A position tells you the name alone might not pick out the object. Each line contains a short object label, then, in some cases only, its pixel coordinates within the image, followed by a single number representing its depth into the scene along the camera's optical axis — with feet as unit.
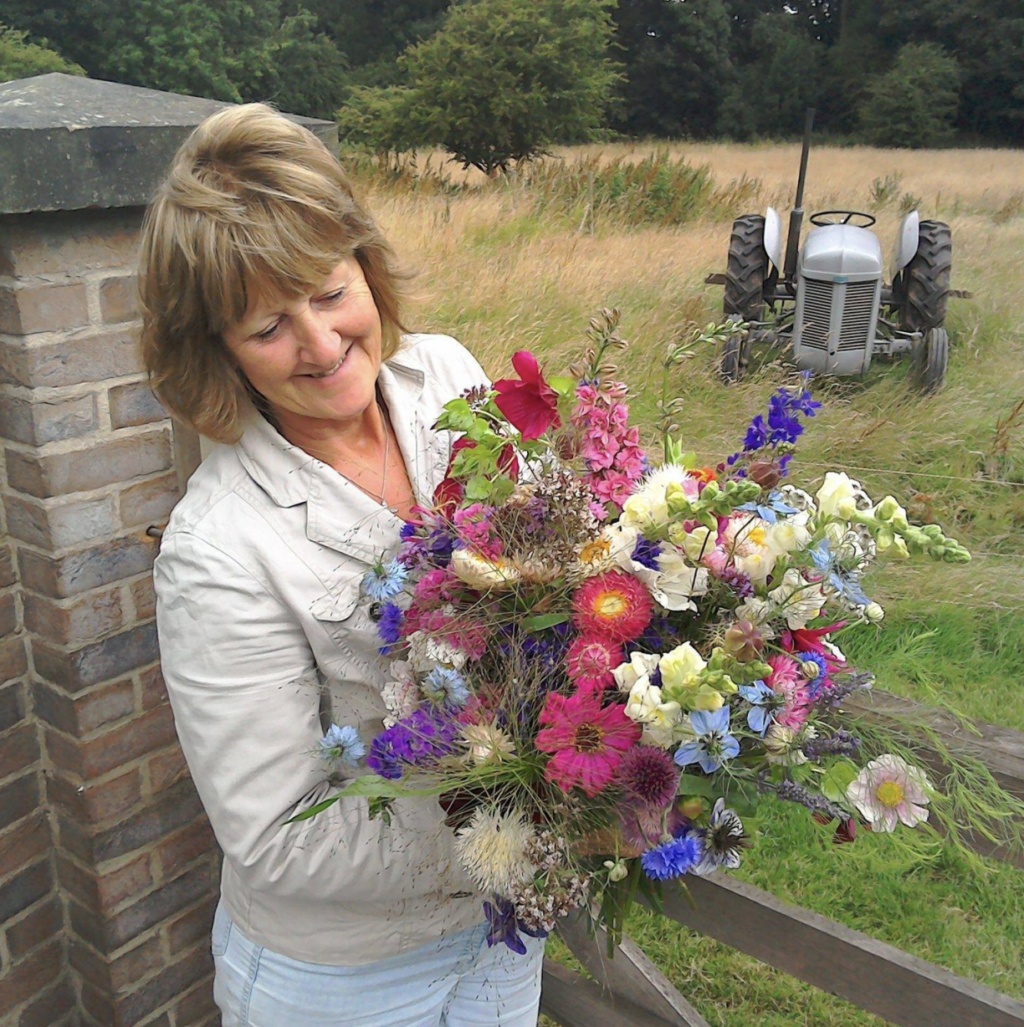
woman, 4.18
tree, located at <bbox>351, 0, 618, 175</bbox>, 62.95
